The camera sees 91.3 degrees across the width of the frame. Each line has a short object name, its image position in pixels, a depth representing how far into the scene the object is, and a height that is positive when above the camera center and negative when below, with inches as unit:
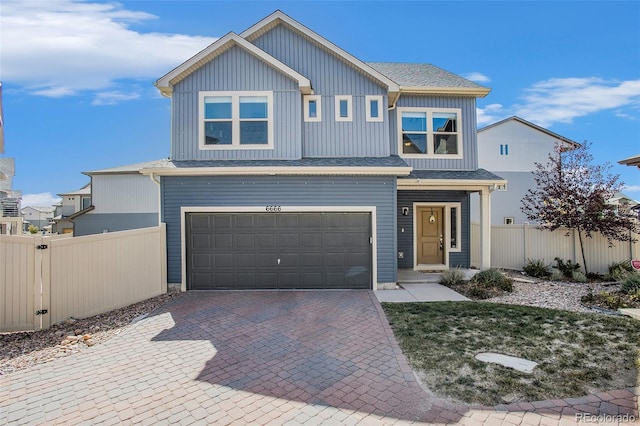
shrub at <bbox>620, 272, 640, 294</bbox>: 296.7 -69.0
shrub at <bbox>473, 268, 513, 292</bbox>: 348.2 -74.9
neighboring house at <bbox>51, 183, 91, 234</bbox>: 1023.0 +47.0
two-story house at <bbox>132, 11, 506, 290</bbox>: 352.2 +51.9
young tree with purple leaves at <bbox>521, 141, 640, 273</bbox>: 404.8 +11.5
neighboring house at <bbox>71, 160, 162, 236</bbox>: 875.4 +43.1
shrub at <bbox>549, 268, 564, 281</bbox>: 408.2 -80.7
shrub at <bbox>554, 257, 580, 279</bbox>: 420.2 -72.3
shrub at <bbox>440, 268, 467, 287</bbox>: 377.6 -76.4
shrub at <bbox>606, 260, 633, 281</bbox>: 374.0 -70.5
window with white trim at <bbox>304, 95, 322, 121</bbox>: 391.9 +136.1
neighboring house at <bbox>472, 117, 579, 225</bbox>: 746.8 +158.2
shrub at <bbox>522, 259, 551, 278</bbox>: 427.5 -75.7
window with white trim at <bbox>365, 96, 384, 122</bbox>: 390.3 +135.0
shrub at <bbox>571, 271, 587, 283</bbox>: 394.9 -80.2
